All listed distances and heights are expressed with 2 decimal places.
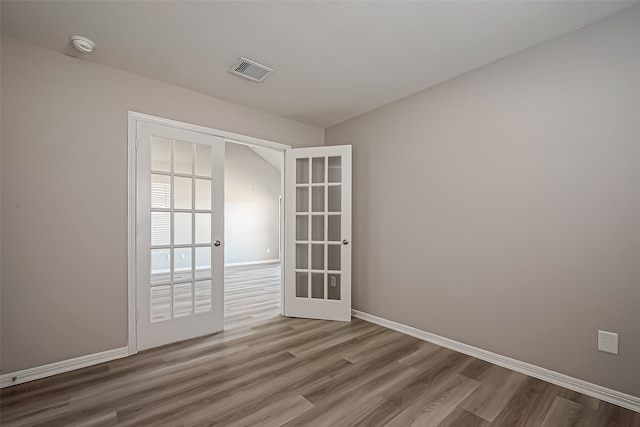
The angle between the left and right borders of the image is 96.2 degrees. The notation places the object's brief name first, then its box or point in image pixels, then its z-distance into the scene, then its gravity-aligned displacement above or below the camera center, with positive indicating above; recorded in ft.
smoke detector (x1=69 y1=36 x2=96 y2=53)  6.77 +4.12
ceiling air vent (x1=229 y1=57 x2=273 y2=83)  7.97 +4.21
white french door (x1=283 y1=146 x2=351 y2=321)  11.35 -0.69
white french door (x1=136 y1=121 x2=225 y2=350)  8.67 -0.61
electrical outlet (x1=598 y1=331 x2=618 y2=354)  6.12 -2.71
